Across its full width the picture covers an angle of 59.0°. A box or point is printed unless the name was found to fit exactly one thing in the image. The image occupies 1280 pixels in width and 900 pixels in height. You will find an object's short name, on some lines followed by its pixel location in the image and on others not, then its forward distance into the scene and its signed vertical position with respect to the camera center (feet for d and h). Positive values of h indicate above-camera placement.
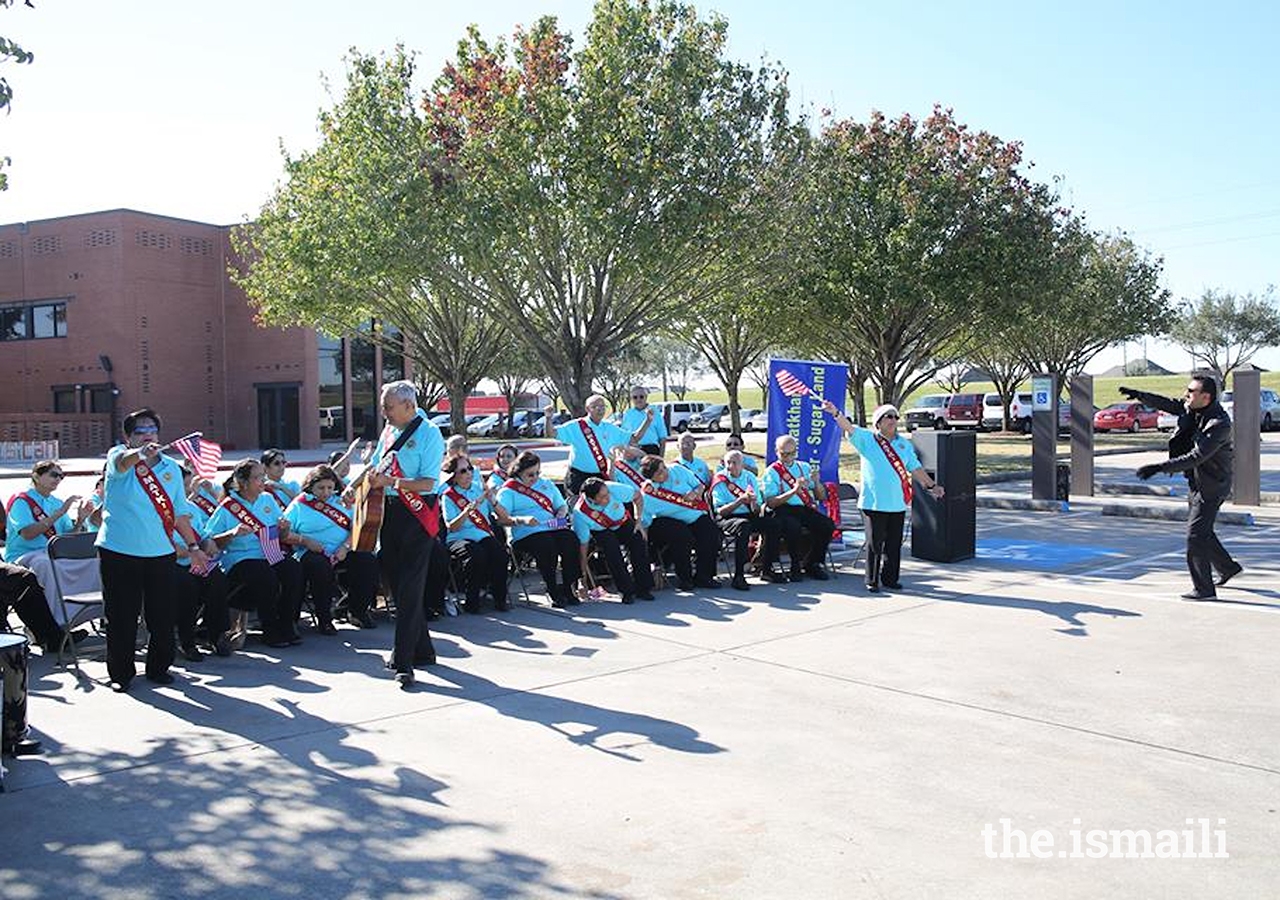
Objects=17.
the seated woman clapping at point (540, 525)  32.76 -2.92
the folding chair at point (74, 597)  24.81 -3.77
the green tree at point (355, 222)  58.80 +11.59
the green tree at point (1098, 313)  120.06 +11.86
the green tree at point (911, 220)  83.15 +15.00
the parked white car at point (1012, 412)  156.35 +1.05
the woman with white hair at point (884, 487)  34.27 -2.04
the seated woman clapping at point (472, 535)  31.35 -3.08
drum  17.72 -4.13
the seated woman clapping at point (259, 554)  27.09 -3.05
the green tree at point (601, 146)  58.08 +14.52
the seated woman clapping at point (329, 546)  28.58 -3.06
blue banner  44.01 +0.64
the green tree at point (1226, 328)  220.84 +17.64
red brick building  137.69 +10.56
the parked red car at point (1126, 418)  160.10 +0.04
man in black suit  31.32 -1.45
